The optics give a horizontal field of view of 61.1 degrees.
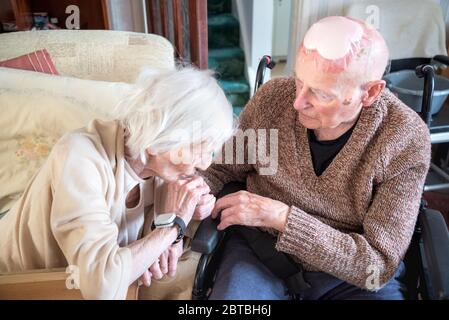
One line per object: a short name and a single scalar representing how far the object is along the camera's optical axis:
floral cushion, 1.28
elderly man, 0.98
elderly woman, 0.81
